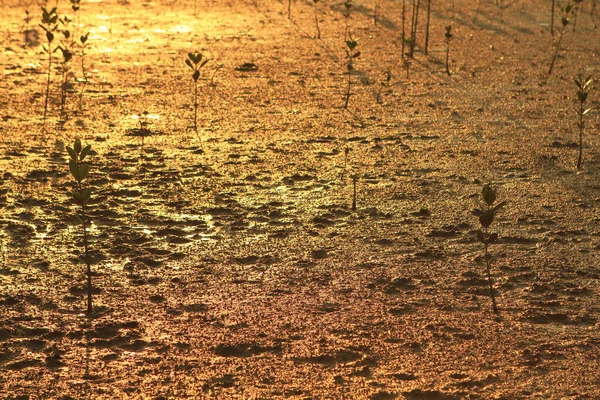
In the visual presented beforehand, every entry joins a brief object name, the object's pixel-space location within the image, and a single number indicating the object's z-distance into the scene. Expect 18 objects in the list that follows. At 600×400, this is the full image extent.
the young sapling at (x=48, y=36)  13.56
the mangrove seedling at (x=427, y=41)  17.34
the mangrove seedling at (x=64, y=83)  13.54
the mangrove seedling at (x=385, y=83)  14.43
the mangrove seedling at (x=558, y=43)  16.12
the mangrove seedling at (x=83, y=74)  13.92
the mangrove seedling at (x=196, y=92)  12.88
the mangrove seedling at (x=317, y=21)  18.52
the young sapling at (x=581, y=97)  11.16
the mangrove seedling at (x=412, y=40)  16.44
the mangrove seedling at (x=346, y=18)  18.50
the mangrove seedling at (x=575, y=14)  19.39
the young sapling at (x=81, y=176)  7.67
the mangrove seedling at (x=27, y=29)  17.50
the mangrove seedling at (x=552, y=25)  19.39
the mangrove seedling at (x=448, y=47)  15.97
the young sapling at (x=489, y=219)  7.73
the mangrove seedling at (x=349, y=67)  14.02
